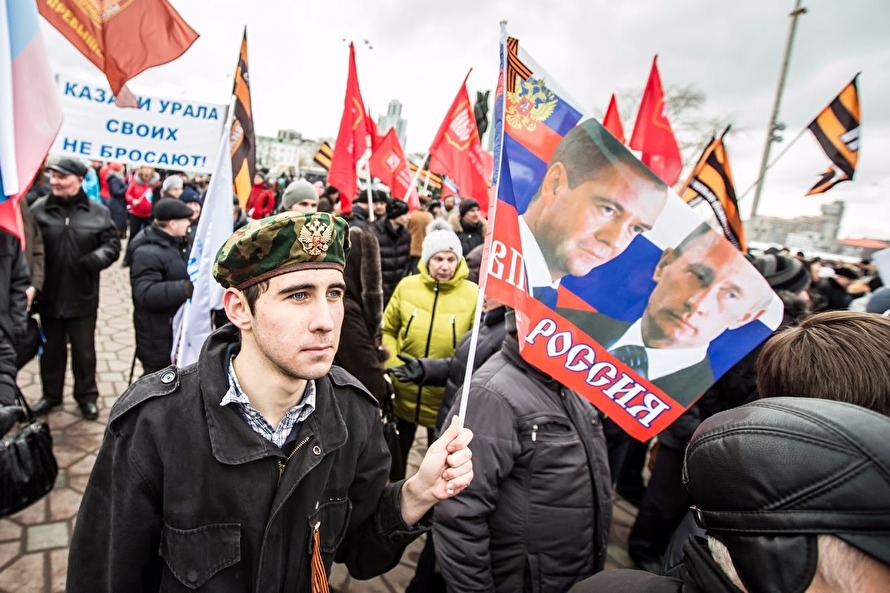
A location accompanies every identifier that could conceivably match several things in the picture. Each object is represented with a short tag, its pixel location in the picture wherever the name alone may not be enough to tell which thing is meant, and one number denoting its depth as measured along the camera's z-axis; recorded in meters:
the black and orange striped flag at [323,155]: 13.85
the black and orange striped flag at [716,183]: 4.30
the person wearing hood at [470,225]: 7.10
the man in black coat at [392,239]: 6.50
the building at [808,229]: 46.01
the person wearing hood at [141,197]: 10.20
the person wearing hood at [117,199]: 11.52
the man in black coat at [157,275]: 3.83
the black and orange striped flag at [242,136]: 3.58
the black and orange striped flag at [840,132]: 5.18
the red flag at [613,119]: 5.94
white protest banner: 4.09
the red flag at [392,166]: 7.49
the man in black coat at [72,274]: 4.08
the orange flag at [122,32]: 2.82
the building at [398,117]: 77.71
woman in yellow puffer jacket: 3.54
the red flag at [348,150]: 5.56
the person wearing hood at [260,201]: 9.55
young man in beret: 1.27
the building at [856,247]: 40.37
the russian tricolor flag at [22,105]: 1.89
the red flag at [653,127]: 5.55
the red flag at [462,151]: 6.70
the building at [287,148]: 87.00
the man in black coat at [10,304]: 2.23
